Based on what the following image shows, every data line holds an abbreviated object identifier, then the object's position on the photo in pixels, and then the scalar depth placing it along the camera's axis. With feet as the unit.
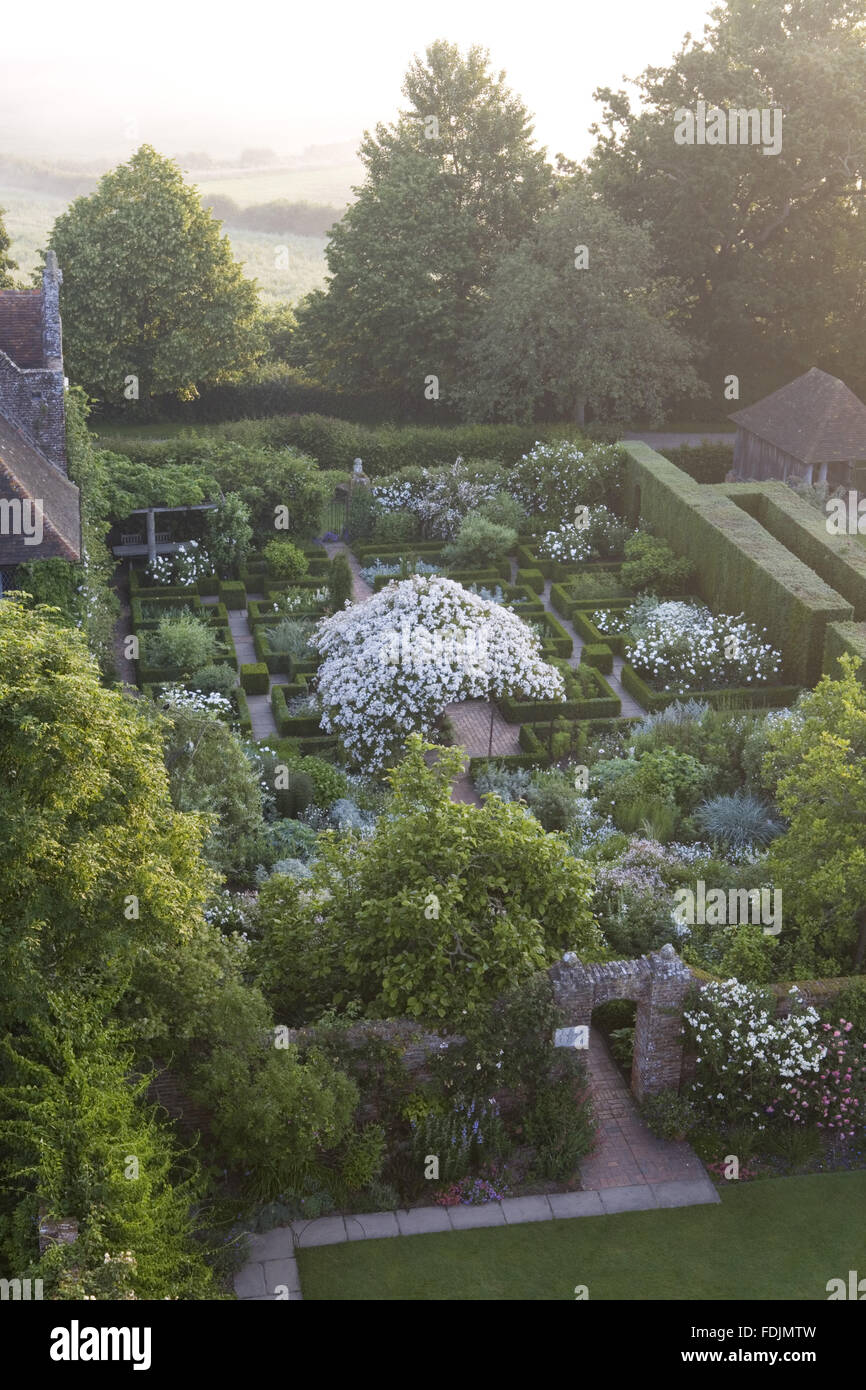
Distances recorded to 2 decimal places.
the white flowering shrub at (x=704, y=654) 98.94
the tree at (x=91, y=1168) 40.24
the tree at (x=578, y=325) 140.36
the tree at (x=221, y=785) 69.05
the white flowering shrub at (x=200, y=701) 83.52
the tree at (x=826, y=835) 58.18
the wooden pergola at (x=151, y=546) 115.65
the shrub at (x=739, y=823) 75.97
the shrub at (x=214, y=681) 93.15
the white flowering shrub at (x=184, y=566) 114.83
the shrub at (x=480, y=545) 119.44
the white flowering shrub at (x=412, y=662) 81.51
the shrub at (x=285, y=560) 116.16
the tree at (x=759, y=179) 158.30
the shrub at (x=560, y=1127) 52.90
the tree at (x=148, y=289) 155.33
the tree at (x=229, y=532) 117.19
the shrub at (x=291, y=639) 101.30
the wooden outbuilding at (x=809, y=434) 132.98
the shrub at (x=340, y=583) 107.65
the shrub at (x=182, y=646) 96.58
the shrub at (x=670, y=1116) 55.01
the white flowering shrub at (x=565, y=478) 130.00
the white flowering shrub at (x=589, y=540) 122.62
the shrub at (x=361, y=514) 127.65
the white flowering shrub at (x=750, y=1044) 54.19
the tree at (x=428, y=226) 159.22
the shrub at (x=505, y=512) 125.59
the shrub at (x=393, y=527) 126.41
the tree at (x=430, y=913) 51.75
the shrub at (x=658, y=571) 113.80
